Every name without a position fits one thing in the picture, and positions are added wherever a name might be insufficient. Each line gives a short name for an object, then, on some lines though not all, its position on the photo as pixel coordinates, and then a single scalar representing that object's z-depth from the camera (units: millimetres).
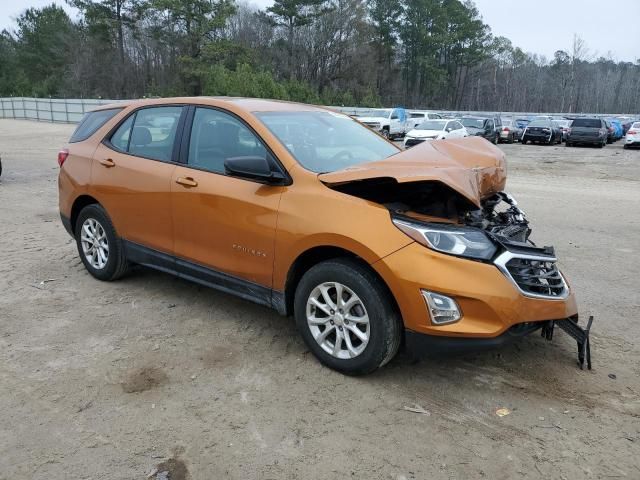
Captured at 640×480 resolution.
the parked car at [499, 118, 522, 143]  30781
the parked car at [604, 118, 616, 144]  32112
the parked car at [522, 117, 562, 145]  29875
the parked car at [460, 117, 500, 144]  27391
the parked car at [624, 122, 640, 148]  27578
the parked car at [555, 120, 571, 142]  31956
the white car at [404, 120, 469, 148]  23625
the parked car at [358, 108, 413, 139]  31766
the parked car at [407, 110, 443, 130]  33344
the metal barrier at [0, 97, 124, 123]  35688
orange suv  3094
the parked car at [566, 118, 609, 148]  28828
